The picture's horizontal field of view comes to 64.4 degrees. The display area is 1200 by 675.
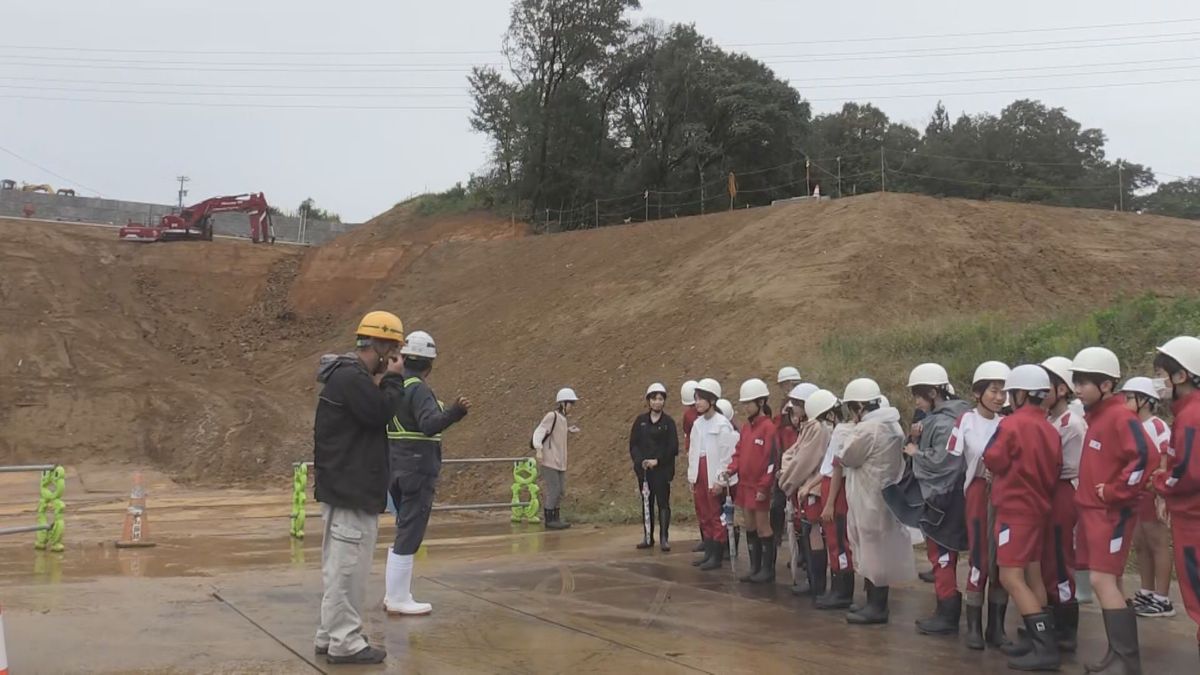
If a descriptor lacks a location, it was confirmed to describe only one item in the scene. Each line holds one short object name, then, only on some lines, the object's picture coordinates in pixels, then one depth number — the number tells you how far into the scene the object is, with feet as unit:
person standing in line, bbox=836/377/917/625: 24.82
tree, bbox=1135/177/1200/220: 145.79
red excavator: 124.47
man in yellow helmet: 19.27
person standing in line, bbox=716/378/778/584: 30.63
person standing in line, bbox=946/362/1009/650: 22.59
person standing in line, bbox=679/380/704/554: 38.27
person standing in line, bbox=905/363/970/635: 23.67
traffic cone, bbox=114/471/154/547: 38.68
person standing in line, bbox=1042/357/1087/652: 22.11
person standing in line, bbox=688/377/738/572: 33.65
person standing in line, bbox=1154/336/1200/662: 18.06
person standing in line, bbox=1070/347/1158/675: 19.13
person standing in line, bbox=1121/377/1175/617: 24.95
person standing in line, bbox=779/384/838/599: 27.96
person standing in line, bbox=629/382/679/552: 38.11
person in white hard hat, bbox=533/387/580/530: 46.24
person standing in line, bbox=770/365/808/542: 32.63
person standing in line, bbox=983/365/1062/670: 20.84
